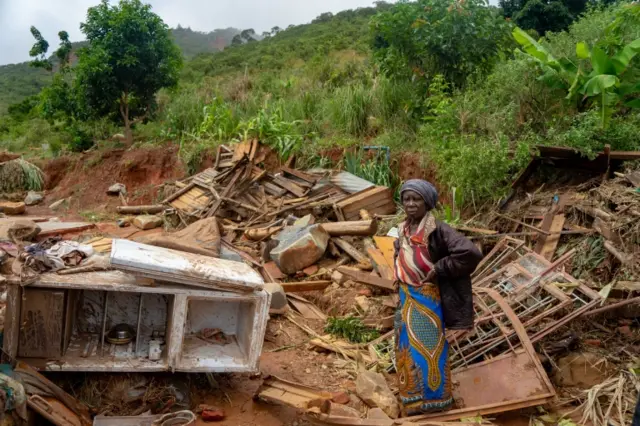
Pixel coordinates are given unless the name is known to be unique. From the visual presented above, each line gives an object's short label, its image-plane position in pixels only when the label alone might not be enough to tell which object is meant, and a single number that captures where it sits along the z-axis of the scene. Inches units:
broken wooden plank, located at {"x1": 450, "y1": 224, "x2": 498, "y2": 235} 251.8
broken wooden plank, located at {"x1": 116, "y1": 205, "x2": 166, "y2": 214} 463.3
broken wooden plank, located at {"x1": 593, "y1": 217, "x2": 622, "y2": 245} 210.1
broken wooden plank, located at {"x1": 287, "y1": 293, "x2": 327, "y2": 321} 256.6
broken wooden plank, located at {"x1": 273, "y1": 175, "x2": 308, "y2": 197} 386.9
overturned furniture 152.3
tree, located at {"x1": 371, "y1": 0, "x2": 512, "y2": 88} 401.7
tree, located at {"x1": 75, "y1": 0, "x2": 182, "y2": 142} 544.7
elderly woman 154.6
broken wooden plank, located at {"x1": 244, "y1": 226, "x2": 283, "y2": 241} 344.2
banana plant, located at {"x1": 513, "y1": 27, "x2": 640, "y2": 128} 267.4
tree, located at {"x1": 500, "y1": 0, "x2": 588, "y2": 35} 673.6
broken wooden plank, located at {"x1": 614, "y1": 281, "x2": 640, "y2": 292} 189.3
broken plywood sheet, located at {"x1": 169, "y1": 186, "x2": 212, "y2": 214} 408.8
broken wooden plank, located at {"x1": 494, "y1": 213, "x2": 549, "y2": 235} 233.4
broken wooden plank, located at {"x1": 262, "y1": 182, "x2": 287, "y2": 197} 394.6
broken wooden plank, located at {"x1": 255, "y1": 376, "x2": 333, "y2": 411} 165.9
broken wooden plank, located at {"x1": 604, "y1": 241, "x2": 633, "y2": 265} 201.0
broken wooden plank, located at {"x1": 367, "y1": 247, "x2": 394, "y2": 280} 259.4
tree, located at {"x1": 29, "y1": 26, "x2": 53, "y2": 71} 693.1
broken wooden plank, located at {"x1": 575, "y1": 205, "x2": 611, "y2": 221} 220.4
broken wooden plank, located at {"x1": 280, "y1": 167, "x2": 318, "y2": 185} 396.2
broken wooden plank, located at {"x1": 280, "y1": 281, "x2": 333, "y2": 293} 274.0
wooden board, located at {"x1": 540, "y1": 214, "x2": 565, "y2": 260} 227.6
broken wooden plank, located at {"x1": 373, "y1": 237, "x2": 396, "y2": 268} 272.4
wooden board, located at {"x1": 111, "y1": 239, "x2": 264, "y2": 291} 147.0
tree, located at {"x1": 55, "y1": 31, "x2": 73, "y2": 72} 653.3
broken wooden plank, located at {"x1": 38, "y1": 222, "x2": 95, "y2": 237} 379.1
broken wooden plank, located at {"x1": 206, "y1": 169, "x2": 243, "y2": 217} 387.9
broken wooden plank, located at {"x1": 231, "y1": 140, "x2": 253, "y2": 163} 430.6
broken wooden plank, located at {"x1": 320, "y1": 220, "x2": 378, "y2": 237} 305.3
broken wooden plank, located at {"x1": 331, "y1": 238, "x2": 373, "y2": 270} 286.2
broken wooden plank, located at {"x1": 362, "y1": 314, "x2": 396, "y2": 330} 234.2
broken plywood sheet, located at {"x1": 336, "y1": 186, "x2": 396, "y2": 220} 351.6
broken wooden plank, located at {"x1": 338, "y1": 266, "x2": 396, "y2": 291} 250.7
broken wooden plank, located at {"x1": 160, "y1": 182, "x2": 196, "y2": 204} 439.5
